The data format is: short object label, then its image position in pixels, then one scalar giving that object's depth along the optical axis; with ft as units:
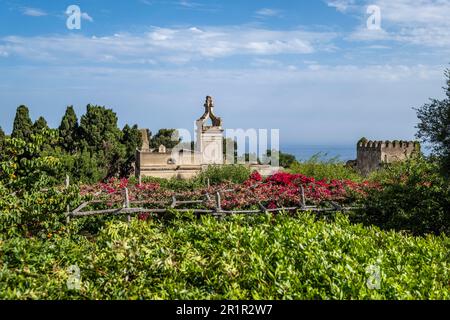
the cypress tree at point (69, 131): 135.44
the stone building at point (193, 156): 102.47
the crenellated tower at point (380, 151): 106.63
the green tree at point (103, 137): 131.54
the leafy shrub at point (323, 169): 66.49
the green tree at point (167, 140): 175.01
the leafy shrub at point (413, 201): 39.83
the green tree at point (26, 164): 27.09
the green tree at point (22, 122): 122.93
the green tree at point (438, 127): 37.24
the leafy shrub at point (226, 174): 73.02
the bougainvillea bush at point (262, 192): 46.70
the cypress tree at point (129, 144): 134.62
